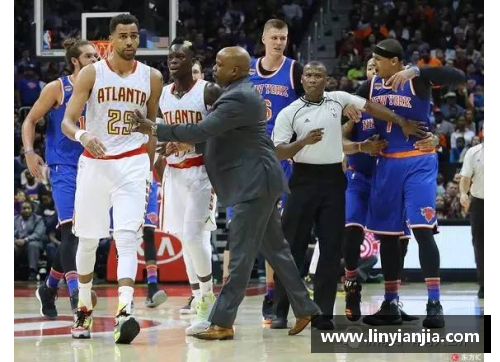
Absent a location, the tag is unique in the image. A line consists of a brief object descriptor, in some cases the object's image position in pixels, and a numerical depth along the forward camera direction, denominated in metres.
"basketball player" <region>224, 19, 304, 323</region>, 16.78
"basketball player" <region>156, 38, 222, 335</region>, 15.10
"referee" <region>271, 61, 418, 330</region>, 14.98
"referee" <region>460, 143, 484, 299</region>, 23.61
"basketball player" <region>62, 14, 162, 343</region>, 13.92
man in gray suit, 13.26
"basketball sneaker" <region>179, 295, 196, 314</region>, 18.05
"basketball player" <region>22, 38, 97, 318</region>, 16.36
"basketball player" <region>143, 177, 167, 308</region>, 19.36
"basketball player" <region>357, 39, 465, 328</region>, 15.43
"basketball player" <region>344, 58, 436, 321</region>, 16.21
